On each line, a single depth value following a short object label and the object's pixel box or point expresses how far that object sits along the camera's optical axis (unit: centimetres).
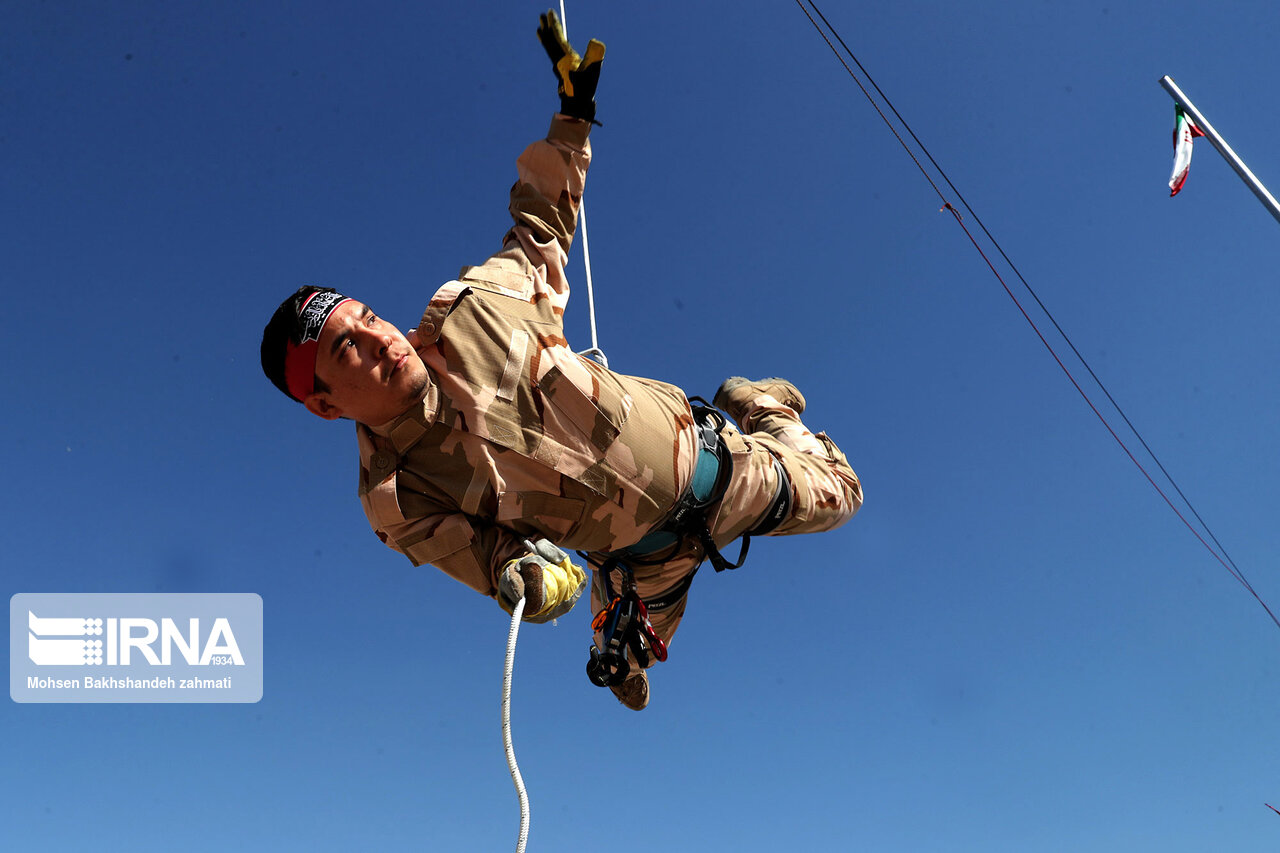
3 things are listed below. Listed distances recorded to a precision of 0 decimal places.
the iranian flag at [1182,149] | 846
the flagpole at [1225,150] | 733
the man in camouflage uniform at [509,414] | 309
